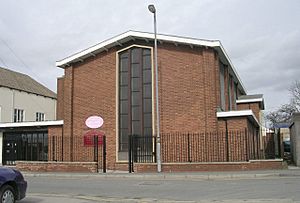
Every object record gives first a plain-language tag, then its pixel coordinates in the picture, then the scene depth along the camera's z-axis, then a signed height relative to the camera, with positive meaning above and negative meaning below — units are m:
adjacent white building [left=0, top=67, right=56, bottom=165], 30.00 +2.51
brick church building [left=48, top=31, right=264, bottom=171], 23.77 +2.29
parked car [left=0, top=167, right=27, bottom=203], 9.09 -1.19
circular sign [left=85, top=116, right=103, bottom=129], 26.95 +0.79
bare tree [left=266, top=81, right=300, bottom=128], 62.41 +3.19
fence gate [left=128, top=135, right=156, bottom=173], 23.55 -0.91
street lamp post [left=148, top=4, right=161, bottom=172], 21.30 -0.50
